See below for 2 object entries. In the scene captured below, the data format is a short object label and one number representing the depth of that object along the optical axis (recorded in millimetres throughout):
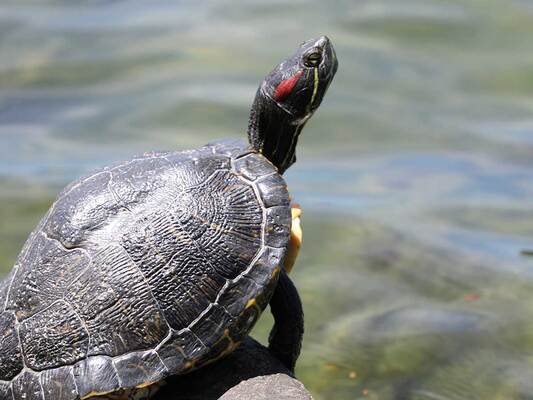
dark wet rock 6914
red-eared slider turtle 6660
